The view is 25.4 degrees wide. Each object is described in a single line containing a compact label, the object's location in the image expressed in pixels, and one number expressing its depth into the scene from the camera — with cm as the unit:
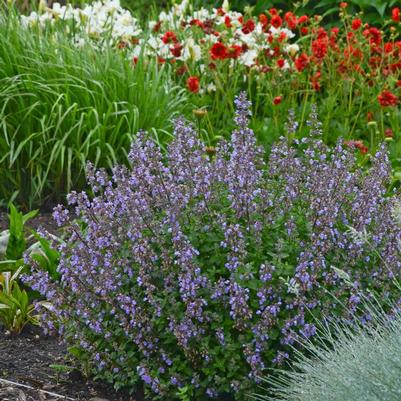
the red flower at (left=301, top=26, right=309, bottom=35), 662
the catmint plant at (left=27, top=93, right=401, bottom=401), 317
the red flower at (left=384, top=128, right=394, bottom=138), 610
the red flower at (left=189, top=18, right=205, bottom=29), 652
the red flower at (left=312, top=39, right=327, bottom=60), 601
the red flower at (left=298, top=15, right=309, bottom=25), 650
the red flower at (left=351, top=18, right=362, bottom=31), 636
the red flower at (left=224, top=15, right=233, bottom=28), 650
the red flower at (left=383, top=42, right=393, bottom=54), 632
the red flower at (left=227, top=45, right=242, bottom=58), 603
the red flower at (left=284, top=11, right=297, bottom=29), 654
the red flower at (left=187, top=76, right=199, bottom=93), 569
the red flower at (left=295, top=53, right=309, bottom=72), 609
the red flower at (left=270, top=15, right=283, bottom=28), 652
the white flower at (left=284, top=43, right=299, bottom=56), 653
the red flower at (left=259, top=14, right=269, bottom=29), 645
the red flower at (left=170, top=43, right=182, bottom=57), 621
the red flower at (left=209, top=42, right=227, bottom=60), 593
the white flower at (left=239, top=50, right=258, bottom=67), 641
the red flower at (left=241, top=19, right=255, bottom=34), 632
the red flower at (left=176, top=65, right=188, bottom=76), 654
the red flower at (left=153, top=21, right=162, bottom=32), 675
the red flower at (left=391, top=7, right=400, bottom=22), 655
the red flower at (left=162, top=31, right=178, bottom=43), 641
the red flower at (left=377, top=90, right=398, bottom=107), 582
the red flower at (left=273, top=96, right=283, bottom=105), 584
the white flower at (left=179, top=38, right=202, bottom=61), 637
